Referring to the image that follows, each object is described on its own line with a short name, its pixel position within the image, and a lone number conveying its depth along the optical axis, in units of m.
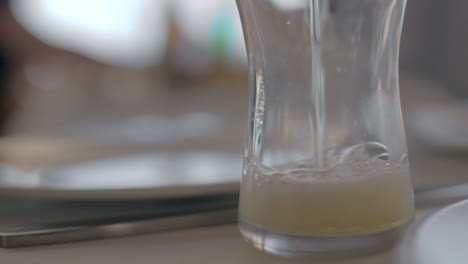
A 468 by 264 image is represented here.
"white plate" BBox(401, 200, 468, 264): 0.19
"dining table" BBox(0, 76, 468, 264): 0.20
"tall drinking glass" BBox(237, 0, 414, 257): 0.20
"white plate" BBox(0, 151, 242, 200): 0.25
